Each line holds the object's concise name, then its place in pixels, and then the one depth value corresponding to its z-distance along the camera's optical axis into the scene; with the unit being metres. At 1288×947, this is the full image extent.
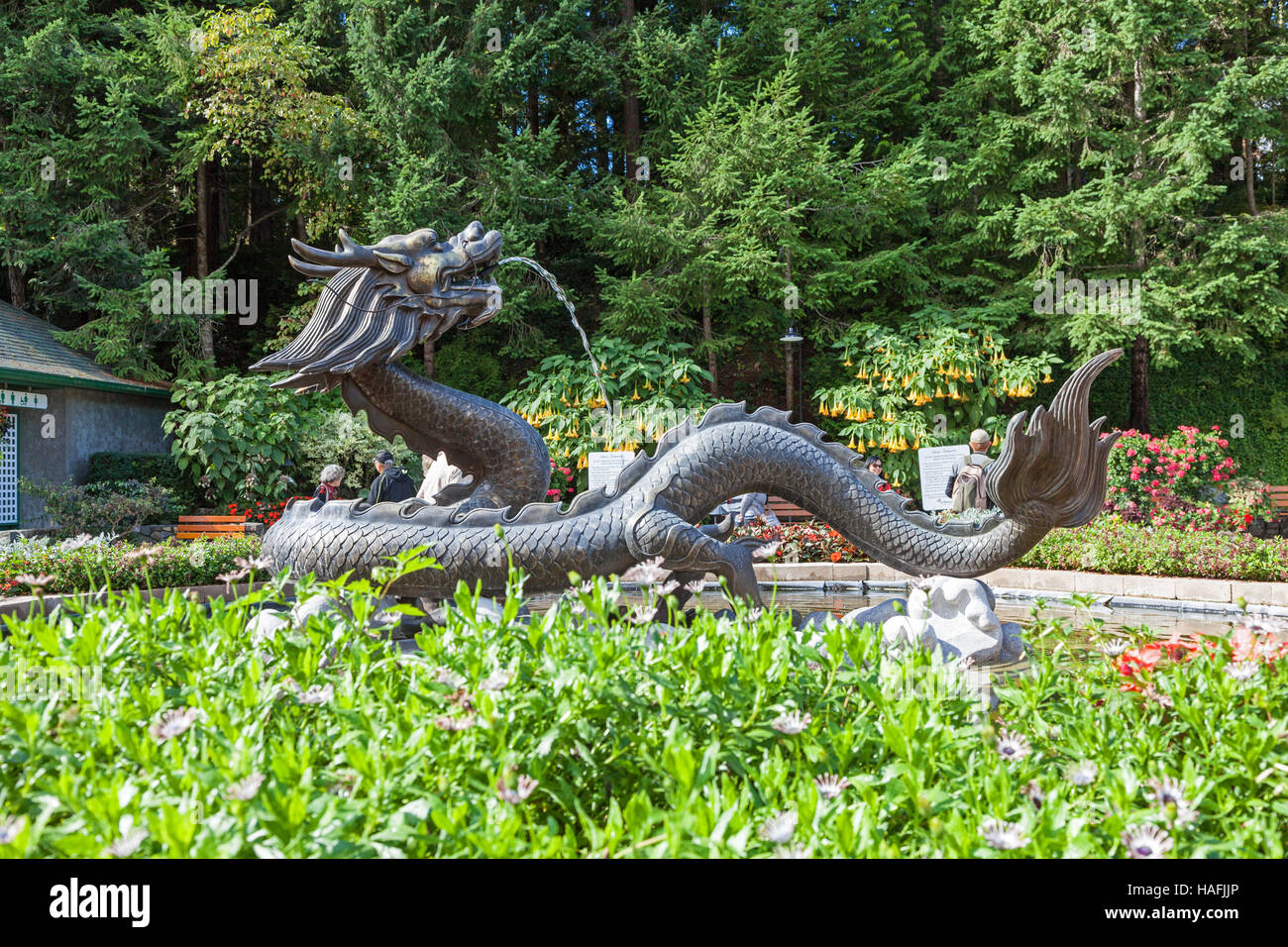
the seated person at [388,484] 7.47
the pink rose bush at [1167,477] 13.16
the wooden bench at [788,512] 14.04
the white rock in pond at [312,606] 3.46
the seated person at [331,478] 8.25
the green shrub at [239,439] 15.18
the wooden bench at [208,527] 13.76
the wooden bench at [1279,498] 15.99
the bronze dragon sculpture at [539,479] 4.98
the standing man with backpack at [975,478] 9.81
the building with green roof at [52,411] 14.77
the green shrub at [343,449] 15.65
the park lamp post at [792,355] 16.53
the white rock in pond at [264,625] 2.58
